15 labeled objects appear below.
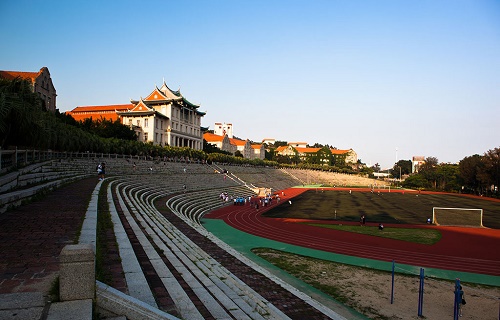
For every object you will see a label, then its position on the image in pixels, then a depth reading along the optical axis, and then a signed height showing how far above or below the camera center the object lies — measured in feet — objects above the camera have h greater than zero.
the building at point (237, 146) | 370.53 +18.41
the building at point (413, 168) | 599.00 -1.90
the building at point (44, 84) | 157.17 +34.90
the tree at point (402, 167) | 496.51 -0.81
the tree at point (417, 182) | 289.12 -13.88
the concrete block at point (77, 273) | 14.26 -5.37
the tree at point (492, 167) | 198.30 +1.91
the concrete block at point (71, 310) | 13.28 -6.71
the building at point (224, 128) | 513.45 +49.64
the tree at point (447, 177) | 261.44 -7.45
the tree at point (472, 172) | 218.54 -1.65
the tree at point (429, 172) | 287.96 -4.57
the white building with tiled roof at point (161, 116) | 225.76 +29.77
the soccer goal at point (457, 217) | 100.27 -15.44
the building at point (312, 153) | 507.71 +16.33
